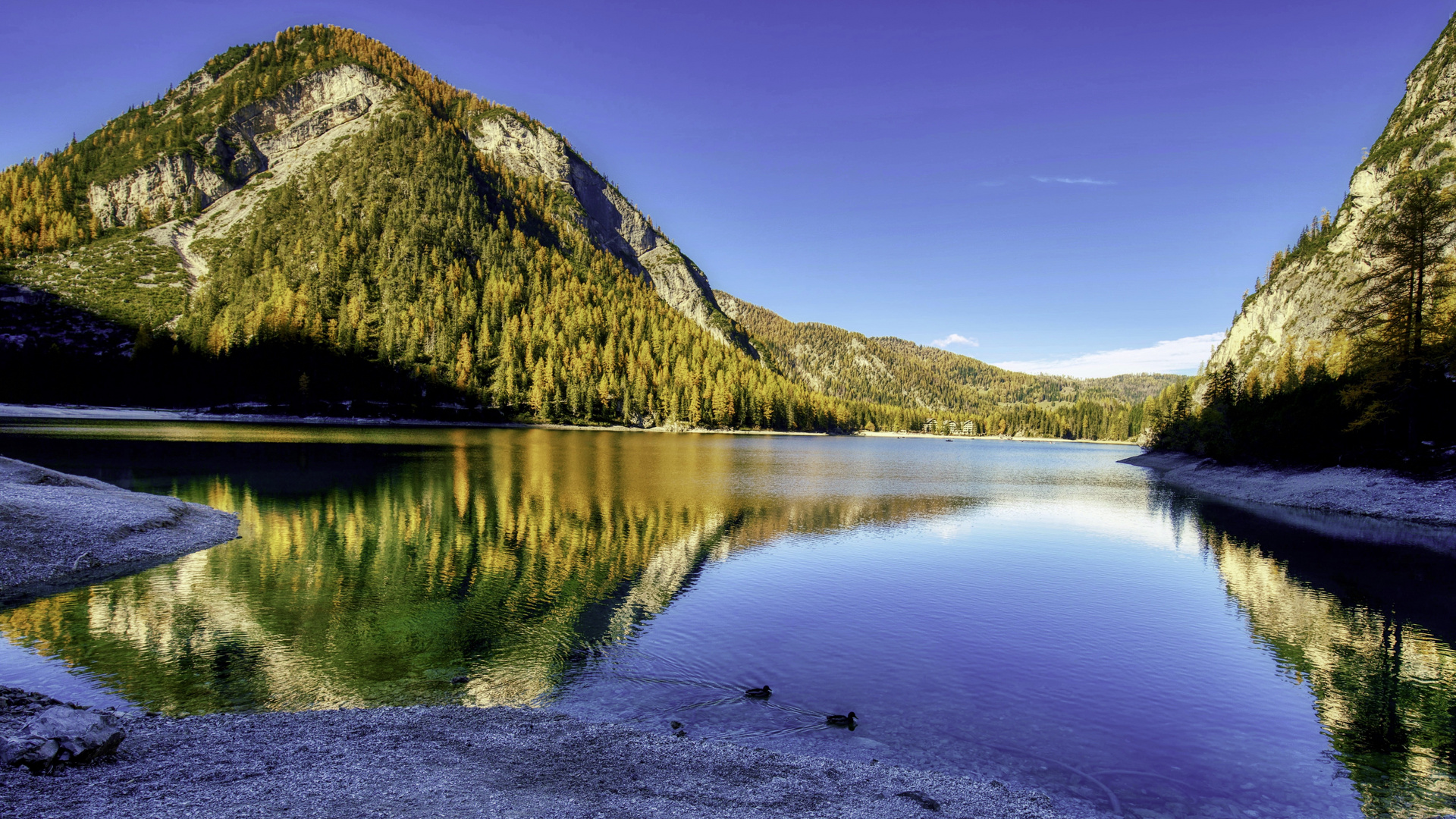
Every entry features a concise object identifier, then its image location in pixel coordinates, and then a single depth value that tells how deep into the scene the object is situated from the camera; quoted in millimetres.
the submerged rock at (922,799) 8398
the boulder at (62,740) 7398
